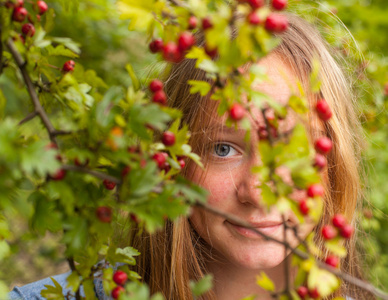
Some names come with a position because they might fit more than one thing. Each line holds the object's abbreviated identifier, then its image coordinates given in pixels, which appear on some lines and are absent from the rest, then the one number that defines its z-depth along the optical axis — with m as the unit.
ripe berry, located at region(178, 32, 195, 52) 0.56
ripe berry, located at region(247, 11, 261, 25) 0.53
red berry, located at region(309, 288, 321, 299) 0.56
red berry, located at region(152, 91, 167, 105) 0.56
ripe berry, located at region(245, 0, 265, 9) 0.55
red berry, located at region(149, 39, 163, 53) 0.60
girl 0.72
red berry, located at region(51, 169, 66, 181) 0.55
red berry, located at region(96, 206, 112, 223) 0.56
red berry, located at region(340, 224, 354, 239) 0.56
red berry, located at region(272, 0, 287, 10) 0.57
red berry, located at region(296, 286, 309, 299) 0.57
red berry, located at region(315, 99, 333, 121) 0.58
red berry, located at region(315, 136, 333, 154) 0.57
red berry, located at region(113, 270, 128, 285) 0.60
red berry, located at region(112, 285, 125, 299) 0.59
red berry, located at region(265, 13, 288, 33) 0.53
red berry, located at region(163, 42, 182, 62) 0.56
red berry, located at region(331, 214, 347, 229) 0.57
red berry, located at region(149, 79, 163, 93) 0.58
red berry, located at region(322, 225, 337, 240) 0.56
